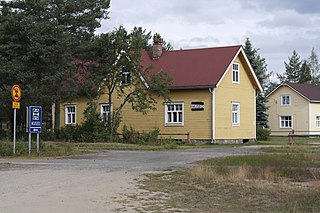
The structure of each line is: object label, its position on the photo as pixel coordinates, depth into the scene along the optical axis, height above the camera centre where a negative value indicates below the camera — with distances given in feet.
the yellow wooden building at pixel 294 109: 217.56 +8.34
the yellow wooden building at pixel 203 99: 132.87 +7.46
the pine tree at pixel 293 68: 356.18 +39.92
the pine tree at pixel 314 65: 355.03 +42.03
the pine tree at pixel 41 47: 122.62 +18.56
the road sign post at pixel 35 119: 87.10 +1.43
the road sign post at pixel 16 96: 83.83 +4.91
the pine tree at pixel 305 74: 330.54 +34.78
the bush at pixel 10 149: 85.46 -3.37
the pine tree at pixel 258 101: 196.13 +10.33
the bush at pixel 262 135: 159.53 -1.82
